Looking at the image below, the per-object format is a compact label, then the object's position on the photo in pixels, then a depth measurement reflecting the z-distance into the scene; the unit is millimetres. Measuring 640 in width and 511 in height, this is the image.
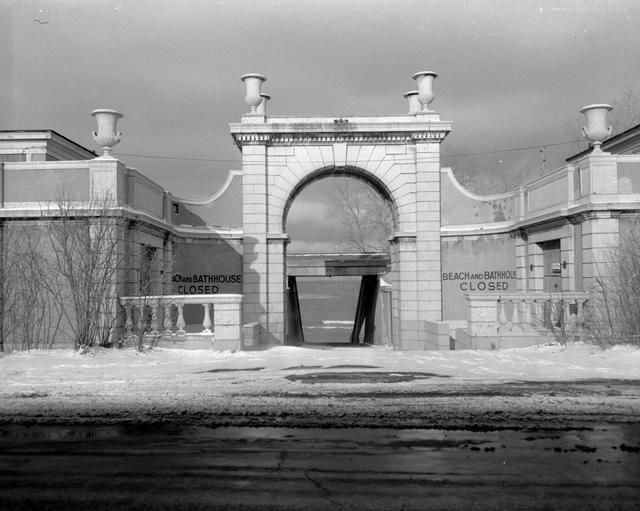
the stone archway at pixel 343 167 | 18750
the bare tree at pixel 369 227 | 39622
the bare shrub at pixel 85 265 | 13086
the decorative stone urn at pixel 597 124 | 15281
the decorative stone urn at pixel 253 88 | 18781
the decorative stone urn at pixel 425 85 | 18734
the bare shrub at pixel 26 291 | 13750
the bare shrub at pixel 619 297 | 13086
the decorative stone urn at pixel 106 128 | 14305
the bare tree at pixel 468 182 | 39088
